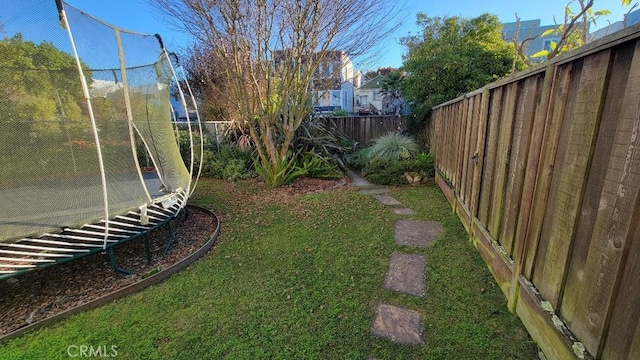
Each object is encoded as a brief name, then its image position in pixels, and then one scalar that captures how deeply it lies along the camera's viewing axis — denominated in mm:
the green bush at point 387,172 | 5707
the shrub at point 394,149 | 6082
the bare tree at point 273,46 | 4816
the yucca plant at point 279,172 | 5625
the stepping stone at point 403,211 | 4023
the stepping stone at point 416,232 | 3094
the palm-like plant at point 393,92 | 11156
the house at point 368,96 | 24000
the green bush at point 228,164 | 6352
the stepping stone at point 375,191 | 5148
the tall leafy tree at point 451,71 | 7246
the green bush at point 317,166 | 6180
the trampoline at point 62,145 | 2189
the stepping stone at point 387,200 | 4524
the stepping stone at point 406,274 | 2262
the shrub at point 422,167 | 5695
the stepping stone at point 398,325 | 1758
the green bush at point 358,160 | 6740
